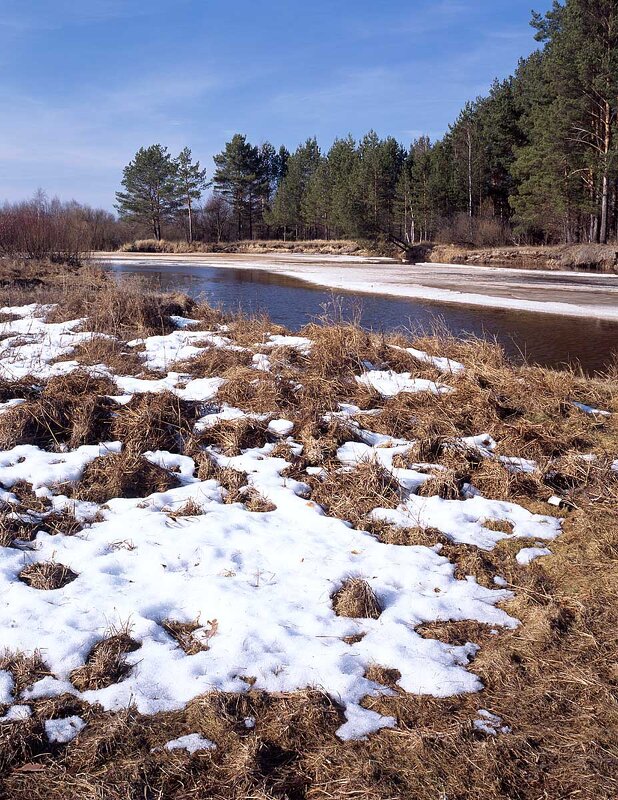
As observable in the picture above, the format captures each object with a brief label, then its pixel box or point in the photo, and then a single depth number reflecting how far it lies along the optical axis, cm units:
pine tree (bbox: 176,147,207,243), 6656
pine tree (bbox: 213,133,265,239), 6756
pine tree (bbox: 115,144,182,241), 6706
